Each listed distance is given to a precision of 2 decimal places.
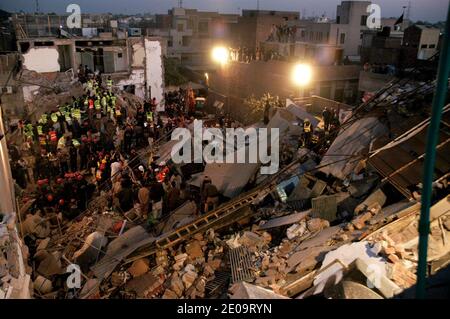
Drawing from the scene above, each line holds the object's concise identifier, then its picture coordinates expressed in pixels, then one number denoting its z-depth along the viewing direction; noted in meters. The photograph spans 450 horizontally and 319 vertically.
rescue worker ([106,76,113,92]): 23.08
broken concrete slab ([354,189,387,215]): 8.57
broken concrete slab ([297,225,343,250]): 7.69
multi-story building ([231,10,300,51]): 42.03
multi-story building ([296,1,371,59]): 36.03
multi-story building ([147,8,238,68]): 46.91
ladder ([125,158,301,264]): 8.96
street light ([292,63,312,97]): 24.27
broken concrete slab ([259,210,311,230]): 8.99
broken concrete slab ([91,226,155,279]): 8.79
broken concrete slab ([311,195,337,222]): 9.07
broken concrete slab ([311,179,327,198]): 10.12
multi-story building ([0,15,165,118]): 22.27
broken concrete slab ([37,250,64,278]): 8.80
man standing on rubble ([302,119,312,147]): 13.77
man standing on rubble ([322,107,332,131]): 15.16
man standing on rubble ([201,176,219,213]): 11.26
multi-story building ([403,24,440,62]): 25.19
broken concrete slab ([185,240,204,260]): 8.79
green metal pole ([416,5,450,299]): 3.02
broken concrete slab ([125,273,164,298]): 7.80
